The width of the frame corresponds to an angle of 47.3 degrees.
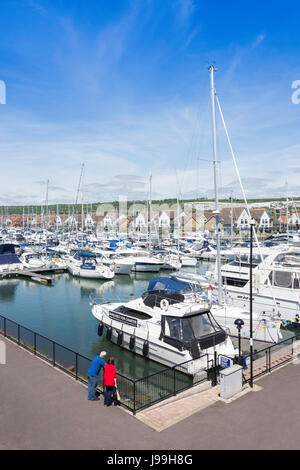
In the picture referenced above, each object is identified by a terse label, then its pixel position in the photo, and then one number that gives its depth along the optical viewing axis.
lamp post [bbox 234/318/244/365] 13.02
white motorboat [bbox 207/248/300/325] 23.11
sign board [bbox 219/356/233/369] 13.15
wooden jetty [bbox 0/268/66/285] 42.07
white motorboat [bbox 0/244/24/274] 46.25
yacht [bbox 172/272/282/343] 18.59
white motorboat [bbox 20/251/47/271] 48.50
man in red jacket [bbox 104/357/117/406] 10.02
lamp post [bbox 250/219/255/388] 11.30
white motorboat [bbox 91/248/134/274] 47.31
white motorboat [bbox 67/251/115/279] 42.69
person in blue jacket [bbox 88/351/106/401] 10.35
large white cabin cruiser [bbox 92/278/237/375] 15.28
